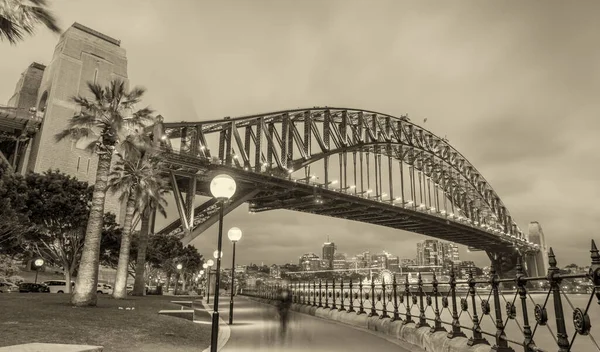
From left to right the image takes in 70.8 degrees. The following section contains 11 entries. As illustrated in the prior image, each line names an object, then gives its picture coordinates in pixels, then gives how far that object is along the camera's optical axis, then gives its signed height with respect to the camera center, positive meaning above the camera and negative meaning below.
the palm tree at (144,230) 31.16 +3.91
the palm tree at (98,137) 18.31 +7.06
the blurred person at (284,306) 15.04 -1.28
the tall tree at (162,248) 52.69 +4.46
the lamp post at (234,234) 18.44 +2.14
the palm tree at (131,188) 25.94 +6.58
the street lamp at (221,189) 8.30 +1.90
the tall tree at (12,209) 26.25 +4.62
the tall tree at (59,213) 32.09 +5.18
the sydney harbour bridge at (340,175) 49.44 +16.78
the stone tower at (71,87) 58.56 +28.94
